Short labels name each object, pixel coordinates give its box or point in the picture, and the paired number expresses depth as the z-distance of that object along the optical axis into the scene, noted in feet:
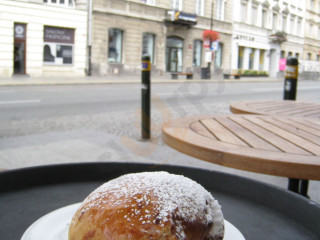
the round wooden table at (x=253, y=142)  3.64
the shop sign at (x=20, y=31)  32.86
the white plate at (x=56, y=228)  1.81
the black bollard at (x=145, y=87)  14.46
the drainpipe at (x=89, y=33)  57.57
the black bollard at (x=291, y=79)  12.91
